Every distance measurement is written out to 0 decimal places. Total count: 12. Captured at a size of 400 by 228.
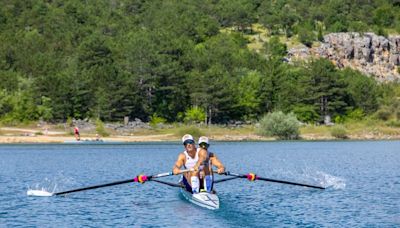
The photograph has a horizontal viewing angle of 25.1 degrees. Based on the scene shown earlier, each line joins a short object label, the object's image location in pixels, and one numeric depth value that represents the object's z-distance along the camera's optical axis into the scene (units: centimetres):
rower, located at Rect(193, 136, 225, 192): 3491
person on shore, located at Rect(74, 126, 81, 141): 10124
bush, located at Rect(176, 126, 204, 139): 10899
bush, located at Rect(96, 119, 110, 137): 10919
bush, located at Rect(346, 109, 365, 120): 13312
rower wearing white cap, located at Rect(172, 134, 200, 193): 3519
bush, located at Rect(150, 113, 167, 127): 12112
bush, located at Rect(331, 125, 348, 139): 11769
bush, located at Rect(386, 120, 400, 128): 12814
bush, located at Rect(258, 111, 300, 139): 10975
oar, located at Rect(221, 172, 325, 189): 3575
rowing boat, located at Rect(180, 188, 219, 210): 3434
